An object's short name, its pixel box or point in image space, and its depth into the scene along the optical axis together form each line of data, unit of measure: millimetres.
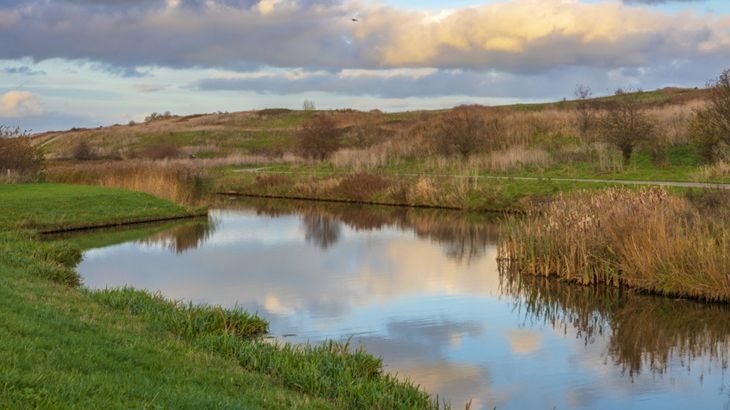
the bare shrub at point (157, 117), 117781
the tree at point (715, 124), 28844
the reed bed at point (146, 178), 33594
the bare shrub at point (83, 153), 61156
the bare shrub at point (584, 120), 43219
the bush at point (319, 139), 52719
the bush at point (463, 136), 40156
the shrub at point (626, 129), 32844
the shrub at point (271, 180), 40625
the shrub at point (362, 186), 35188
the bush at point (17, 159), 33750
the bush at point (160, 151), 62094
